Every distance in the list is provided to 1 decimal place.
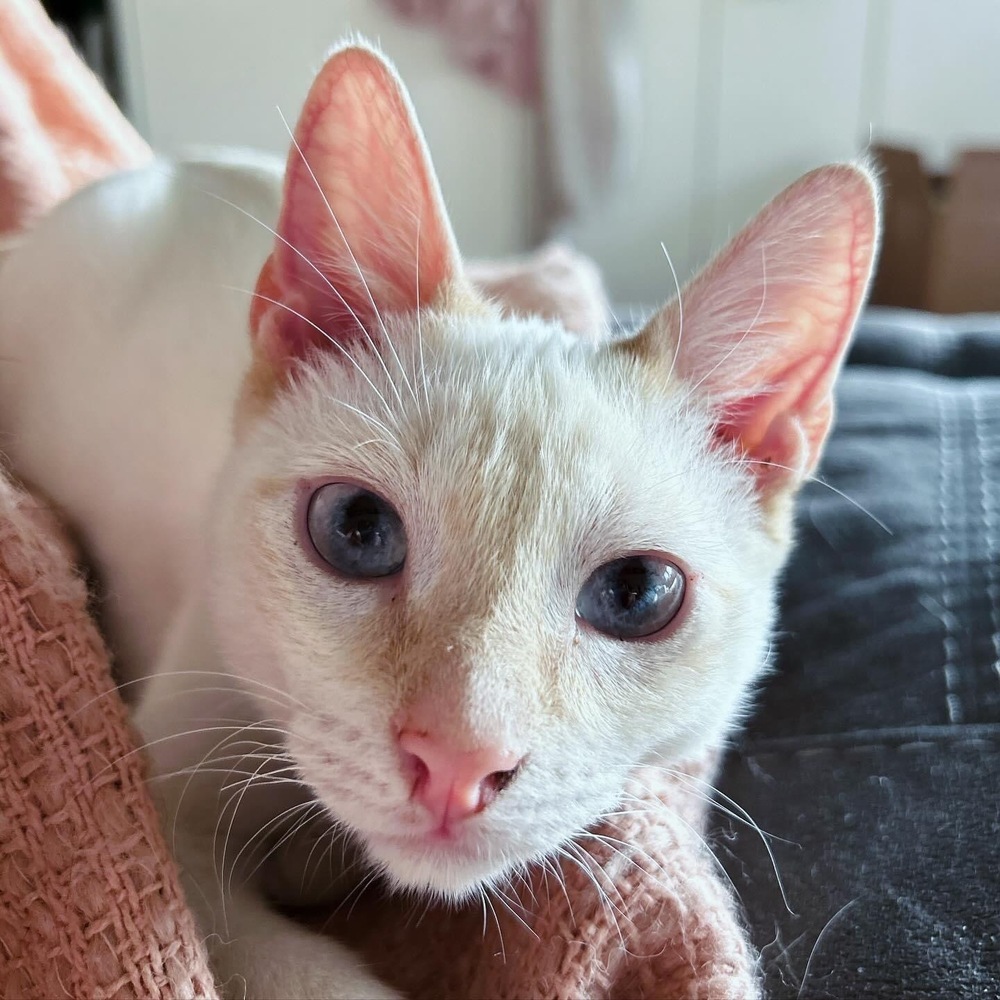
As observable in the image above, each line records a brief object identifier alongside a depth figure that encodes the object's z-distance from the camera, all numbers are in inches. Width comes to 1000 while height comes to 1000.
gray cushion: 6.6
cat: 5.5
